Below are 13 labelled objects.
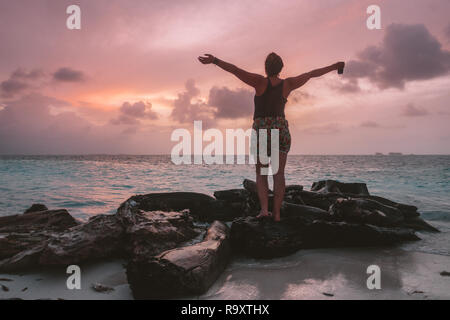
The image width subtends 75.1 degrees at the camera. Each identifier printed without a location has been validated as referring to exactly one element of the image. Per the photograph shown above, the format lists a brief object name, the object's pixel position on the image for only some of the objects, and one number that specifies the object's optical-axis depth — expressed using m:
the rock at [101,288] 3.26
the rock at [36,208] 6.29
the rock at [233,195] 6.68
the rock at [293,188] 7.48
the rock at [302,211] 5.56
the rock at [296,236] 4.20
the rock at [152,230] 3.99
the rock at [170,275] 2.99
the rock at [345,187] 8.05
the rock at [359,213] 5.08
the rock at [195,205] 6.48
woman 4.43
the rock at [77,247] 3.74
